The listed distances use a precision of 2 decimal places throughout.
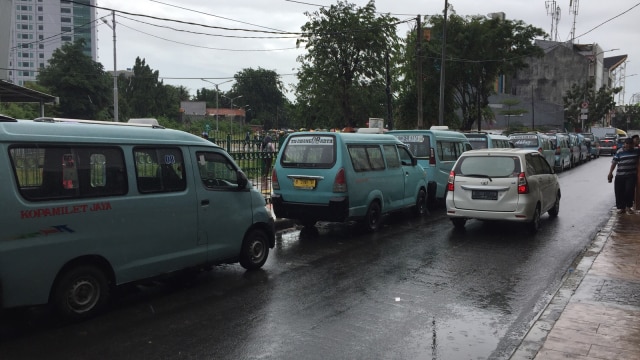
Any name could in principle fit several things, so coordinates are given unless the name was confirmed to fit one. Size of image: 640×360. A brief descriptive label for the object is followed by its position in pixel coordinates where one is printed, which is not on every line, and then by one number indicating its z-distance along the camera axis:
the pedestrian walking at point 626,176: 12.58
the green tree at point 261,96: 127.94
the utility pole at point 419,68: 25.88
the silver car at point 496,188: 10.25
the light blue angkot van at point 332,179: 9.87
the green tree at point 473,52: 37.66
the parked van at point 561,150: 26.50
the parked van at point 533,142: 23.81
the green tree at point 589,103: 72.75
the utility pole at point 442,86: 27.83
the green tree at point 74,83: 66.06
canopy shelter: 20.12
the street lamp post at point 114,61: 40.65
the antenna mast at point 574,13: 83.85
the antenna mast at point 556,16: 81.43
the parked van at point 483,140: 19.03
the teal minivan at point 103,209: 4.92
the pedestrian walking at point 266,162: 14.01
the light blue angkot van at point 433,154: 14.05
